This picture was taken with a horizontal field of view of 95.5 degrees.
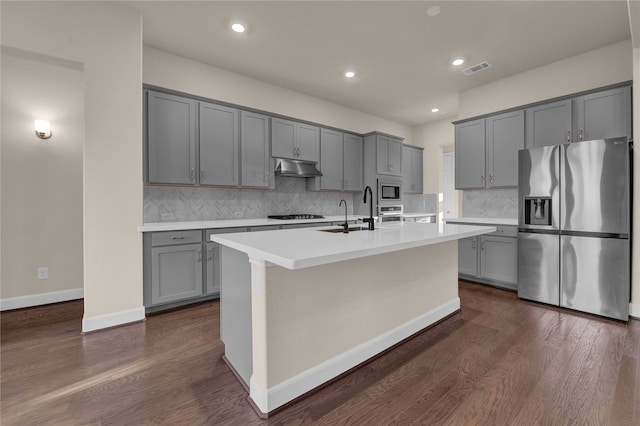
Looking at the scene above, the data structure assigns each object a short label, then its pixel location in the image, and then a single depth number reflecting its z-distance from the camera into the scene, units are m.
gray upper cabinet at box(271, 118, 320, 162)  4.25
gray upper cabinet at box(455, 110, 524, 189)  4.02
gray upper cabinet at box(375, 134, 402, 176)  5.32
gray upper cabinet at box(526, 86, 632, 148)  3.20
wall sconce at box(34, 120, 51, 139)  3.11
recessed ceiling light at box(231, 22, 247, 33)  2.97
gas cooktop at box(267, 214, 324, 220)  4.38
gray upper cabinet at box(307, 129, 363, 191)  4.84
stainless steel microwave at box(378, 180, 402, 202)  5.36
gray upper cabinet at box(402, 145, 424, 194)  6.14
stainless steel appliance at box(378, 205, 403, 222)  5.34
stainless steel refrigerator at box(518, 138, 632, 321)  2.81
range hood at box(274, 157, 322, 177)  4.24
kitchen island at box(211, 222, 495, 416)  1.57
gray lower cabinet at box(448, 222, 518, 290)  3.74
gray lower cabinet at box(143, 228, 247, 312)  2.92
